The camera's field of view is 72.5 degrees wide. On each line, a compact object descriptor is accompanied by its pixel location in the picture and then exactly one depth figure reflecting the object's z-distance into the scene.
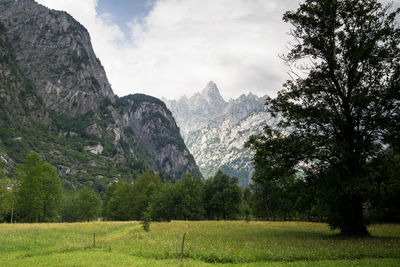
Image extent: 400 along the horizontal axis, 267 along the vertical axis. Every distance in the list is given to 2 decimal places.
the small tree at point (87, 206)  98.81
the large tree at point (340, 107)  25.86
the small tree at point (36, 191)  69.50
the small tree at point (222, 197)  85.12
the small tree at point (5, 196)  66.44
